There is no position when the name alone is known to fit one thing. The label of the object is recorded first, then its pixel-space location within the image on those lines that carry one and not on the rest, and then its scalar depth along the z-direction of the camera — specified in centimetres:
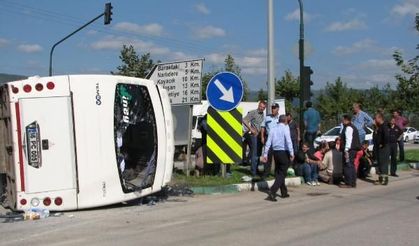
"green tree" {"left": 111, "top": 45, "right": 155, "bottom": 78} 4431
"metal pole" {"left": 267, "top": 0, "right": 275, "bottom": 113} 1469
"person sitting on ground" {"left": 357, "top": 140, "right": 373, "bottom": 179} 1480
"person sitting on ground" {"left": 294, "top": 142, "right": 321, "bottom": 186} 1355
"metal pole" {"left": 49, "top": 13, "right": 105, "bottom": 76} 3203
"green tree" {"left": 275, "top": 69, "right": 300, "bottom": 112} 5631
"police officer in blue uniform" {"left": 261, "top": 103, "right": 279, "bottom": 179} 1319
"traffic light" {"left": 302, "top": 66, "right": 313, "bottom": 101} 1683
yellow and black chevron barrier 1295
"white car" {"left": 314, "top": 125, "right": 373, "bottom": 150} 2221
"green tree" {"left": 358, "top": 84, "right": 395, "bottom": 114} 5738
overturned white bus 916
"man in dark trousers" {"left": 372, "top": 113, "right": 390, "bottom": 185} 1498
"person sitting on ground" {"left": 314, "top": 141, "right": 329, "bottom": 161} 1411
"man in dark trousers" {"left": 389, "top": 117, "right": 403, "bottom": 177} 1570
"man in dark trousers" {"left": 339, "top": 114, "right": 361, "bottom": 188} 1325
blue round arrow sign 1266
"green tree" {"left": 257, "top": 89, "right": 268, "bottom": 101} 5460
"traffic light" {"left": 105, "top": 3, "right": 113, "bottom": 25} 2852
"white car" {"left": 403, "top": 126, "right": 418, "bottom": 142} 5353
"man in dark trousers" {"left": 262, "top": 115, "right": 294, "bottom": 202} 1123
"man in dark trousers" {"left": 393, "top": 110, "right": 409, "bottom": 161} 1870
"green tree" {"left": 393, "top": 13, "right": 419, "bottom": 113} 1902
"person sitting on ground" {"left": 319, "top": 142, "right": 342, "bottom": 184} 1377
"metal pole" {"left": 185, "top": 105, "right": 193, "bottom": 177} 1375
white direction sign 1366
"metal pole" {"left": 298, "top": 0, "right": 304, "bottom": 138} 1655
